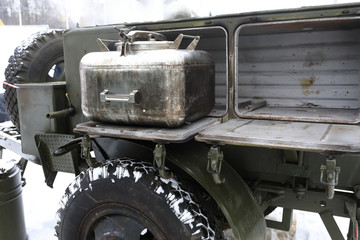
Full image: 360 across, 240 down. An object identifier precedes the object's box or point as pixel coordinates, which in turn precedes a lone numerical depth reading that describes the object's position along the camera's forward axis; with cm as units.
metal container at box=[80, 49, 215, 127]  196
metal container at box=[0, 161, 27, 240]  345
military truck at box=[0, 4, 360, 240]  197
